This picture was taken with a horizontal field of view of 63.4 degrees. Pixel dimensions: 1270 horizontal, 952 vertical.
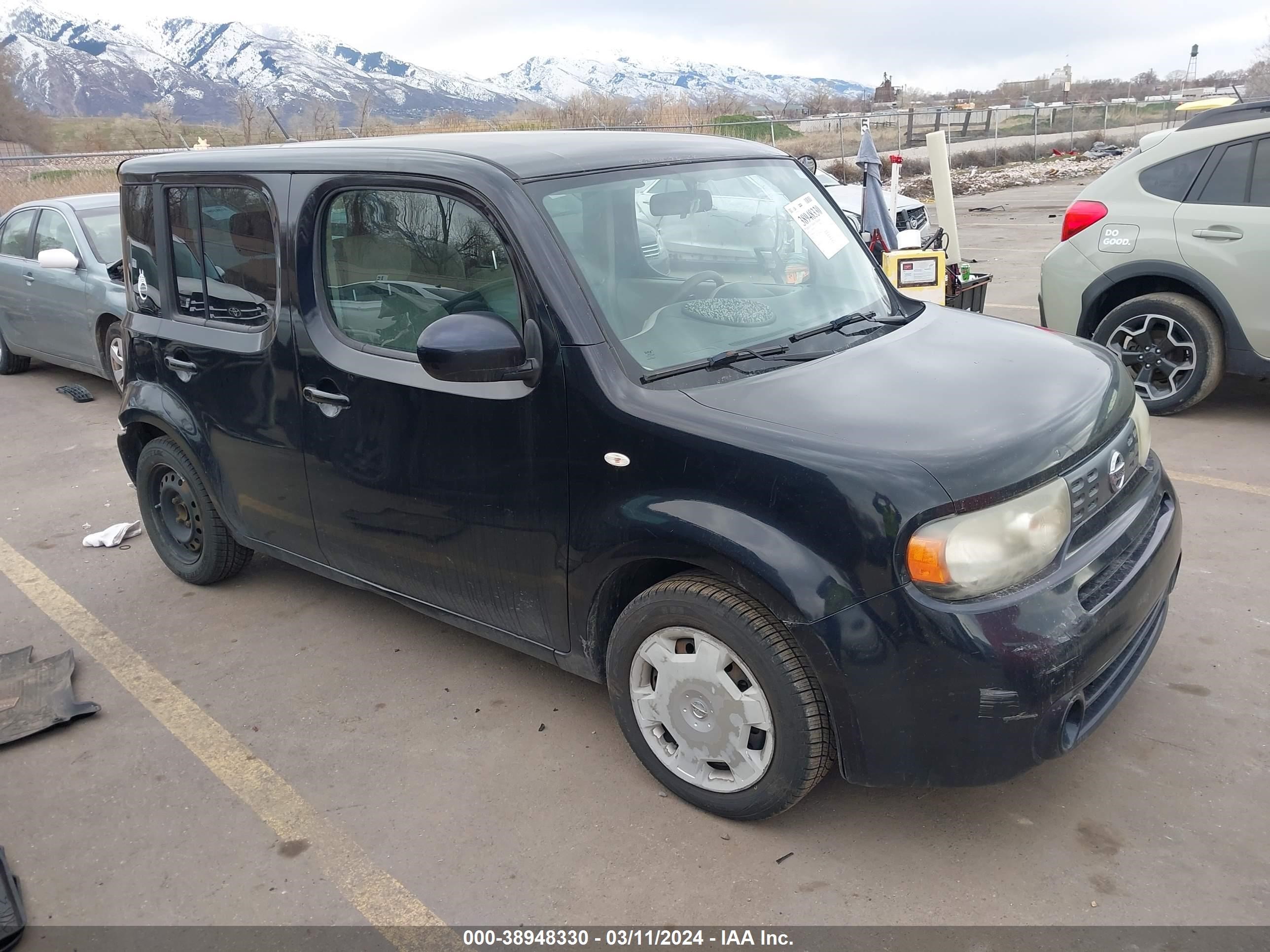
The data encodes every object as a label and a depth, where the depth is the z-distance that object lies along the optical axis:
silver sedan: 8.00
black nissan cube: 2.54
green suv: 5.89
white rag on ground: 5.50
